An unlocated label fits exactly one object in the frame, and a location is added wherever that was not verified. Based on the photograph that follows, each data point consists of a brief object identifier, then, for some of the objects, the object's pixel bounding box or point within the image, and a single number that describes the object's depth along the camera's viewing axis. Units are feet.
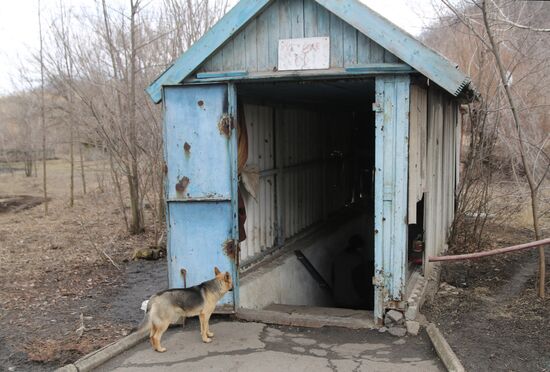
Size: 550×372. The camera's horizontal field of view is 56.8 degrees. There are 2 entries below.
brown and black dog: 17.15
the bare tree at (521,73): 21.09
